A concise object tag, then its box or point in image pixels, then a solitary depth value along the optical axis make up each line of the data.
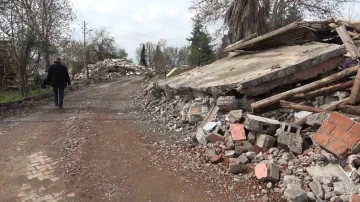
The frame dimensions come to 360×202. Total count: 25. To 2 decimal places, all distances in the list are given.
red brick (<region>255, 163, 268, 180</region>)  3.60
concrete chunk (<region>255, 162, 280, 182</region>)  3.57
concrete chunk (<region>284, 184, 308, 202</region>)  3.11
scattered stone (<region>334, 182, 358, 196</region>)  3.06
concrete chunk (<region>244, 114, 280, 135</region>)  4.28
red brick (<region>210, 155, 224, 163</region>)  4.30
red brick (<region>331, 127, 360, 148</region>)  3.37
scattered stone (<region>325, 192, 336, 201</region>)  3.10
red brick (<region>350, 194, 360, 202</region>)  2.84
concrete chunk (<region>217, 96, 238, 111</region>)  5.25
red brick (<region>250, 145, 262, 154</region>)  4.19
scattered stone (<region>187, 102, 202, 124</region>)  6.05
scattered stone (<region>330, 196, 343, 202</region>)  3.03
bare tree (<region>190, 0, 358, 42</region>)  11.41
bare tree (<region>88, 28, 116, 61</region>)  45.75
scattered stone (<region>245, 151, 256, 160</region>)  4.10
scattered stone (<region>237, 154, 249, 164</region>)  4.06
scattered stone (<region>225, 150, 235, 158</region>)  4.33
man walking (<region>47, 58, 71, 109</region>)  8.65
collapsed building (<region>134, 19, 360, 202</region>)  3.40
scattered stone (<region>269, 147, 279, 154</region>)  4.05
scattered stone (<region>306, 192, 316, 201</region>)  3.14
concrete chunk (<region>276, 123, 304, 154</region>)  3.88
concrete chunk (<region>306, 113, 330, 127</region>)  4.03
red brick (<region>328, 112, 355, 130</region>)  3.54
